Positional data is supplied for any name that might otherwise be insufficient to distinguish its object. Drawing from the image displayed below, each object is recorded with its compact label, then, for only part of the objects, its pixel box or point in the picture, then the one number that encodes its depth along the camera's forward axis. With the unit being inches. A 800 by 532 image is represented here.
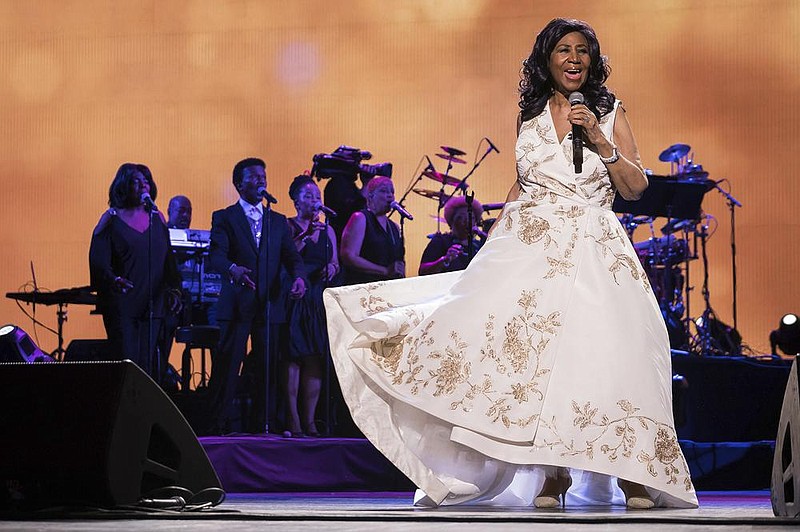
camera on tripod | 544.4
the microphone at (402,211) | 529.2
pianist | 577.3
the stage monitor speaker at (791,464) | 207.6
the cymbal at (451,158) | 578.7
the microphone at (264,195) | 461.7
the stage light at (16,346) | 483.8
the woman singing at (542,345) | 250.7
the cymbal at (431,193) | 584.1
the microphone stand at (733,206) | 571.2
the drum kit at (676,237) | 534.6
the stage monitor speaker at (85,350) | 503.5
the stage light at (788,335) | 550.3
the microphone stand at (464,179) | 569.6
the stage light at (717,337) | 555.8
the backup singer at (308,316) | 467.8
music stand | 529.3
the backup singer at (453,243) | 501.7
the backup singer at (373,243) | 488.4
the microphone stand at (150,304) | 475.2
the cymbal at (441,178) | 574.6
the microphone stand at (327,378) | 469.1
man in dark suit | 474.9
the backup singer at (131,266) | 479.2
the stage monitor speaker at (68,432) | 209.6
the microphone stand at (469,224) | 456.4
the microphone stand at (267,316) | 456.5
